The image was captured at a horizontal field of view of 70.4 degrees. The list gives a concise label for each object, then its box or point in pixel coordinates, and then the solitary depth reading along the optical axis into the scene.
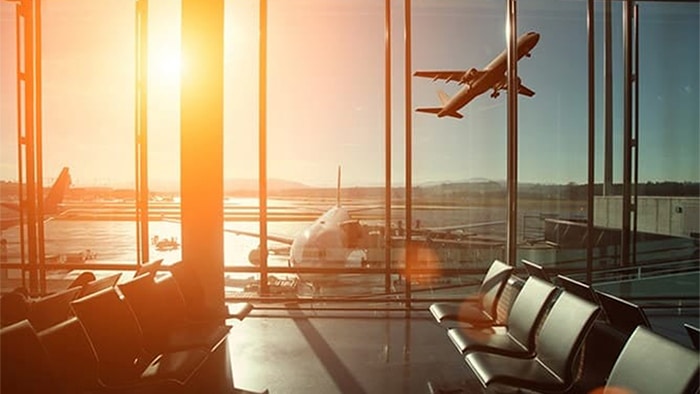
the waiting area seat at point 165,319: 2.66
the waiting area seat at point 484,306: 3.28
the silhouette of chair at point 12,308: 2.15
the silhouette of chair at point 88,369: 2.02
